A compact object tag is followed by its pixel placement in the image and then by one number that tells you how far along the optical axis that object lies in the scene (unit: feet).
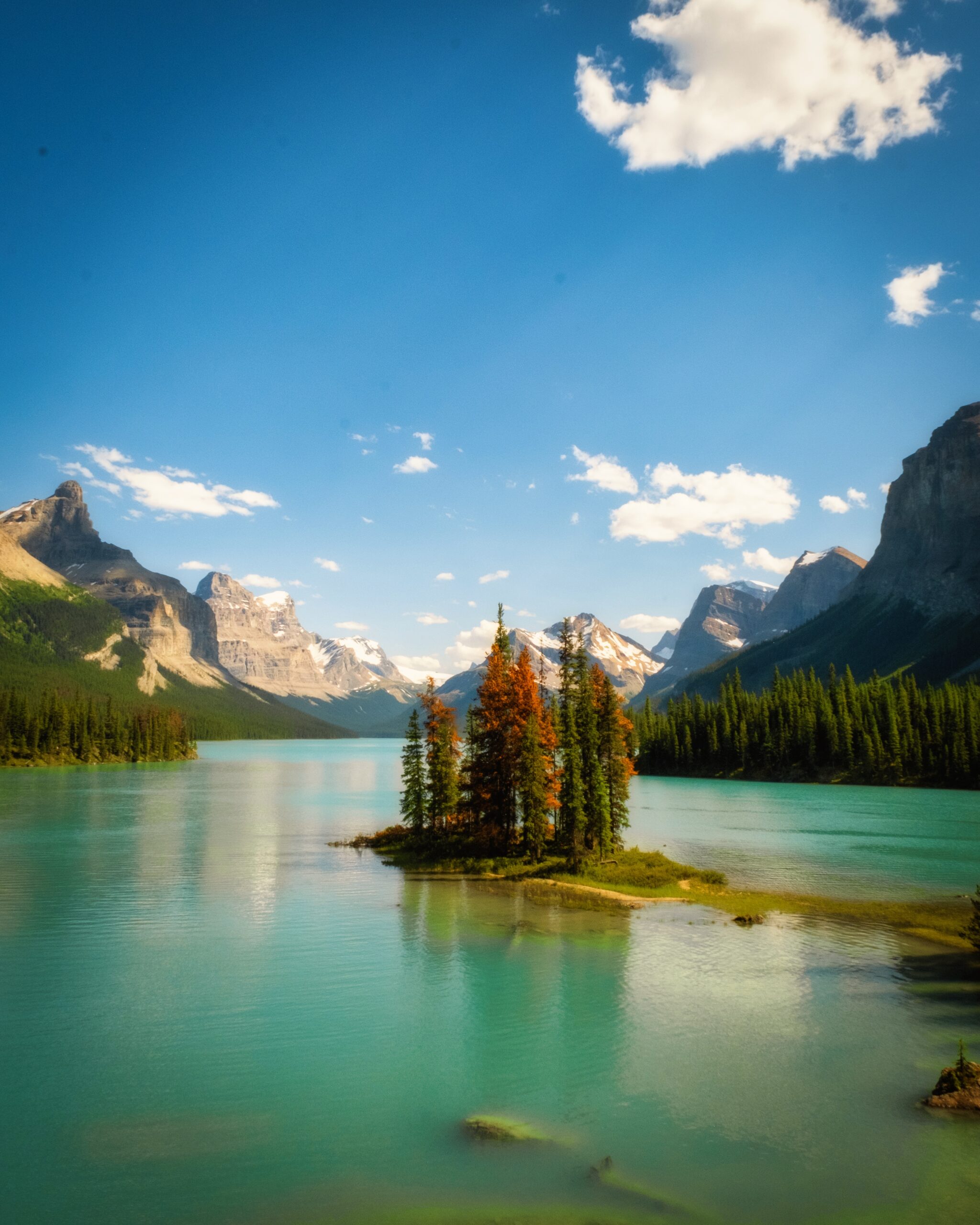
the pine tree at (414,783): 209.36
